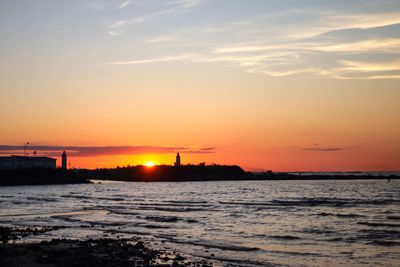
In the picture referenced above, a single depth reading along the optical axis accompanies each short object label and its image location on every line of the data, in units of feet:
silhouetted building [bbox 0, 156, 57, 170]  467.93
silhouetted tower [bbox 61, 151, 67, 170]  571.28
